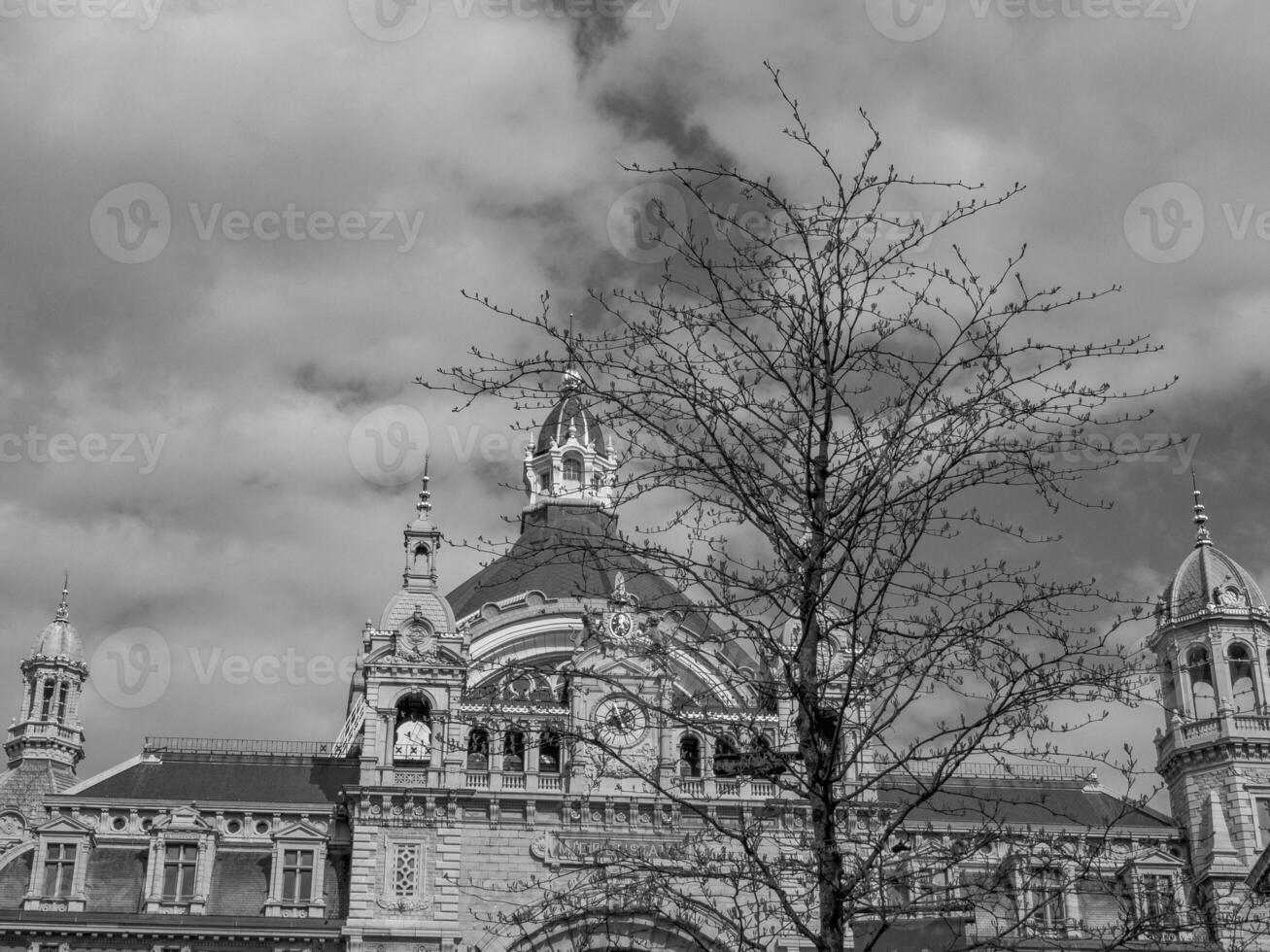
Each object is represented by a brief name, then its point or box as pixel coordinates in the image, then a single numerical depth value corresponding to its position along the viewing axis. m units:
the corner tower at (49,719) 59.97
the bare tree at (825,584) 16.52
